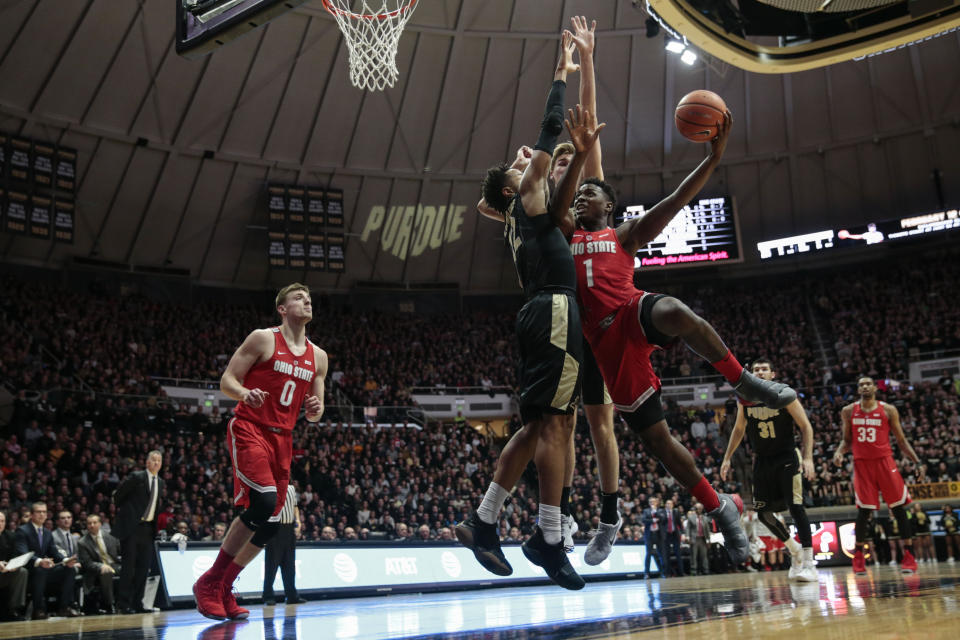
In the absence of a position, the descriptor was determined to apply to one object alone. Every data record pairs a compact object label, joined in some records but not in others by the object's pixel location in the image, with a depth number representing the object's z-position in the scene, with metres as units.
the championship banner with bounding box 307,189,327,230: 25.72
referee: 10.30
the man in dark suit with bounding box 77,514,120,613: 10.82
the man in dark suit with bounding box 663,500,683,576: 16.86
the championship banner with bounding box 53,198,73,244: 21.48
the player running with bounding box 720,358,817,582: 8.59
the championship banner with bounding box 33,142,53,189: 21.41
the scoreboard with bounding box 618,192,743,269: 25.92
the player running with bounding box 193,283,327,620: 5.87
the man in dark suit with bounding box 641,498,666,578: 16.31
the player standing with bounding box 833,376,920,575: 9.30
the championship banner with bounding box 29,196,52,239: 21.11
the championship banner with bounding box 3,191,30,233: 20.64
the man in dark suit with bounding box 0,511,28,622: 9.90
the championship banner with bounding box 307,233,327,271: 25.47
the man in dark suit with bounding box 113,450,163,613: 10.12
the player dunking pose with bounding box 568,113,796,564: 4.80
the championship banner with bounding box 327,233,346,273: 25.53
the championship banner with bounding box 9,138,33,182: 21.00
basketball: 5.31
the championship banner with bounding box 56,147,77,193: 21.91
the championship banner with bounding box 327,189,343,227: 25.98
